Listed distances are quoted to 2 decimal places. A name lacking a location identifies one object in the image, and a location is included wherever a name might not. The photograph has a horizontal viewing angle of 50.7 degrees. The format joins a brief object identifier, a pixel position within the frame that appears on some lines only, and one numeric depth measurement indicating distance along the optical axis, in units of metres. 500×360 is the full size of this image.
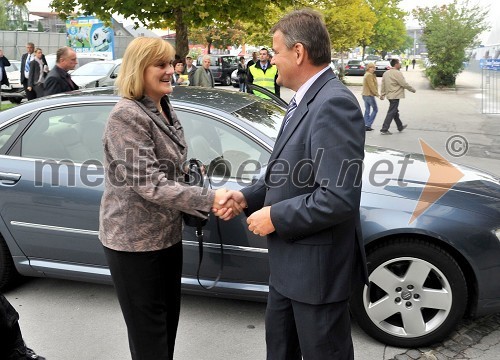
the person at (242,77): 12.32
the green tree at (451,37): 26.44
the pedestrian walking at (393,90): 12.39
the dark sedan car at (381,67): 39.00
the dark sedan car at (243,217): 3.21
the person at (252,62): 11.16
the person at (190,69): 12.00
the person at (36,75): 13.09
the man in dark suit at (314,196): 1.87
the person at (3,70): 15.12
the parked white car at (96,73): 16.38
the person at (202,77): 11.47
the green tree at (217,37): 44.28
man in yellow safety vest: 10.38
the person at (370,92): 12.80
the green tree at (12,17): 75.44
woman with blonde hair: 2.20
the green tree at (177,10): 9.23
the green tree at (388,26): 53.62
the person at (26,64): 14.96
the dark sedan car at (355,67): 41.47
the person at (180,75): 11.11
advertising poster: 26.25
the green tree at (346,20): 28.67
